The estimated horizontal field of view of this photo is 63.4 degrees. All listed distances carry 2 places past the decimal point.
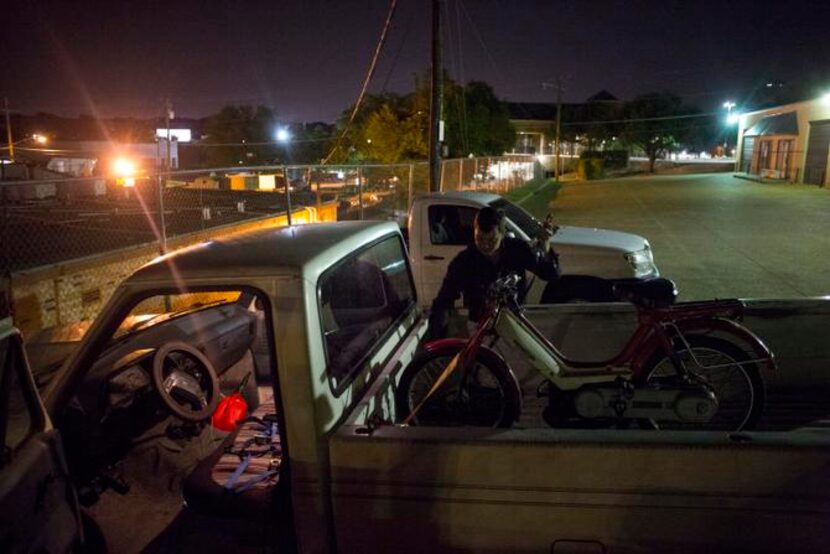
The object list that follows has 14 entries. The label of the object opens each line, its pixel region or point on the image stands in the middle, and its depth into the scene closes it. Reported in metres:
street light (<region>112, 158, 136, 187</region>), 40.78
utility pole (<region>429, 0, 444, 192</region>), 14.41
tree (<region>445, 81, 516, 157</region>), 32.03
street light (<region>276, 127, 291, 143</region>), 68.45
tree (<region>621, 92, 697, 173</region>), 69.75
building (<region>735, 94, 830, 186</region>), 32.59
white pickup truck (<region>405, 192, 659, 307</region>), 7.68
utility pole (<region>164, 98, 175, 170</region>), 45.53
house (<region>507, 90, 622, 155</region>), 74.75
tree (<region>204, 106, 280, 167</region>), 67.19
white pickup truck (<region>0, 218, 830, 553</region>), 2.09
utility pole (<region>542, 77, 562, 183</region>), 53.04
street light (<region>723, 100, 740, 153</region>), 69.35
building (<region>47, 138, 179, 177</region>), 51.00
